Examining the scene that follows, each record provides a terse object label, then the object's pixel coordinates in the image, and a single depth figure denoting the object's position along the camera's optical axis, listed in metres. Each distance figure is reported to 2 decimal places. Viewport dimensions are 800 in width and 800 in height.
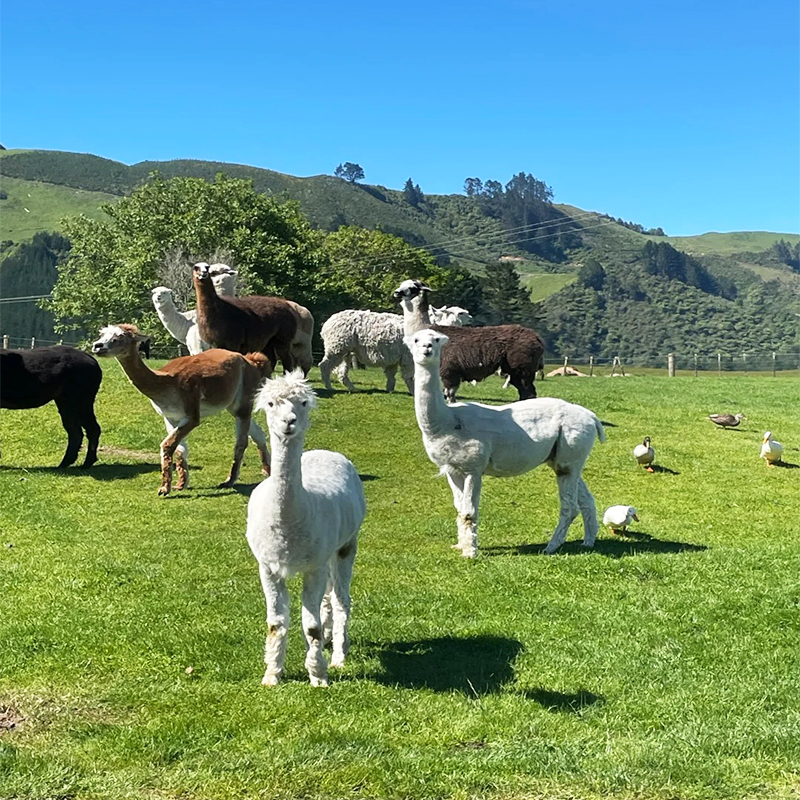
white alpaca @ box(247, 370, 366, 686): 5.67
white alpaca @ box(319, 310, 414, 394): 20.36
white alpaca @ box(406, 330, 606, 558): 9.57
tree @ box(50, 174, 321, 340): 42.06
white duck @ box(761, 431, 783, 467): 14.95
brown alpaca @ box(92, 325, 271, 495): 12.16
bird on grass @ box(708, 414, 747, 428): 18.48
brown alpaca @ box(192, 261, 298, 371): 15.83
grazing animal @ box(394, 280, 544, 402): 18.12
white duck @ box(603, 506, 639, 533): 10.38
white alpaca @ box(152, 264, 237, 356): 16.20
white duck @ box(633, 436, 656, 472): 14.45
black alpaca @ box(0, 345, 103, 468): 14.16
